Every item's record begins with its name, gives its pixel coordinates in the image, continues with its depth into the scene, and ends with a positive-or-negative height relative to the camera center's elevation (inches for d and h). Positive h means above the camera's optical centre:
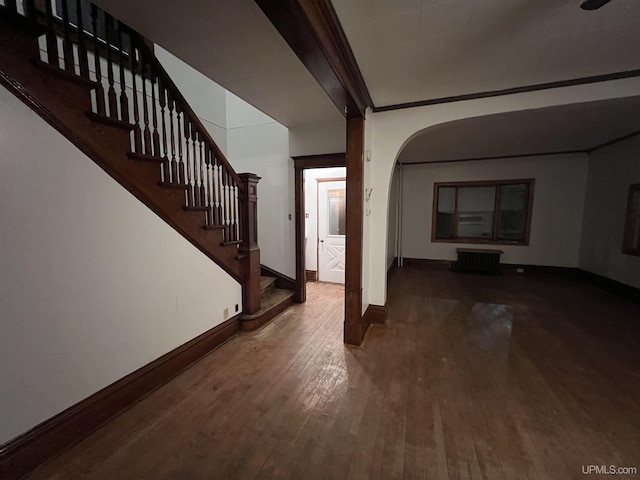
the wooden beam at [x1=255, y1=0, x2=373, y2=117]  51.3 +38.6
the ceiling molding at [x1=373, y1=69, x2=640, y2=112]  91.6 +47.0
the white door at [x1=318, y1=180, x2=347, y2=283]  204.8 -13.6
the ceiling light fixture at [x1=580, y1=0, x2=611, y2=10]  53.3 +42.8
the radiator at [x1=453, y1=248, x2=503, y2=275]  229.9 -41.5
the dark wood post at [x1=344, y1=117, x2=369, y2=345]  104.3 -7.7
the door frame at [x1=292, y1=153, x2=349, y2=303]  150.2 +10.0
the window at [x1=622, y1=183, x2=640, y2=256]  161.6 -6.7
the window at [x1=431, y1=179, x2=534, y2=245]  231.9 +1.4
